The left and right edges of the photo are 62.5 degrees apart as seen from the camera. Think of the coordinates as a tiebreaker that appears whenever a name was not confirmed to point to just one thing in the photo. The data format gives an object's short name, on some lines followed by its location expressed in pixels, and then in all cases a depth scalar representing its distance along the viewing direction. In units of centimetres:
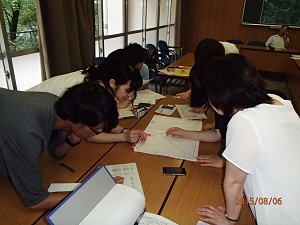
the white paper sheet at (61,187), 113
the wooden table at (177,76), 343
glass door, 253
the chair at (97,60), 335
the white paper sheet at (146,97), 228
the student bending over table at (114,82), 158
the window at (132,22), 433
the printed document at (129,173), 119
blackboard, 649
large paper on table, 148
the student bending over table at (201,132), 141
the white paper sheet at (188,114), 197
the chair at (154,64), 409
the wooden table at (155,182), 103
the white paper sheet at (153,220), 98
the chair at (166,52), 547
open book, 81
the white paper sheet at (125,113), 194
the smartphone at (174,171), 130
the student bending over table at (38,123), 90
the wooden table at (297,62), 452
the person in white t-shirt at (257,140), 85
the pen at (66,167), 130
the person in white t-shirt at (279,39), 623
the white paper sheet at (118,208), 84
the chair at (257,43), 660
